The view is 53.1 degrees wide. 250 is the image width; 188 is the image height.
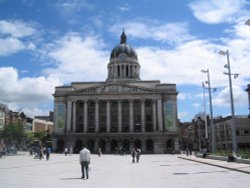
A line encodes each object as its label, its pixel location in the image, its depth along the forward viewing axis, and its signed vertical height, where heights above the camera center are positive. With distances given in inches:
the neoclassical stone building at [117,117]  2926.3 +215.8
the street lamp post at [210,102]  1561.5 +200.6
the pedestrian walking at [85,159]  577.1 -54.9
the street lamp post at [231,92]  1111.4 +187.2
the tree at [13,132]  2190.2 +30.8
